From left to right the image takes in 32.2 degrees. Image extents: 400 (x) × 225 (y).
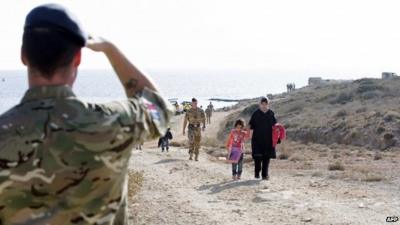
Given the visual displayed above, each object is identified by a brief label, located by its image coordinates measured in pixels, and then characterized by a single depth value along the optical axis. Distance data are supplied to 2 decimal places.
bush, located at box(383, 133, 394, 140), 27.82
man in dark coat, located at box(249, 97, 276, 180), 13.91
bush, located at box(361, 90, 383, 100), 44.44
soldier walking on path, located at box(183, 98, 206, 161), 18.30
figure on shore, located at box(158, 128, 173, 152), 24.34
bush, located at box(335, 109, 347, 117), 37.19
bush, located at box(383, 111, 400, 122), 31.16
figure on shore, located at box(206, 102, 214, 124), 50.06
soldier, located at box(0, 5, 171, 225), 2.20
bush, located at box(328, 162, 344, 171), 17.28
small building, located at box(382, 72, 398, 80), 75.19
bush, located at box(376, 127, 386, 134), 29.18
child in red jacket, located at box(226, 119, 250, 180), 14.64
